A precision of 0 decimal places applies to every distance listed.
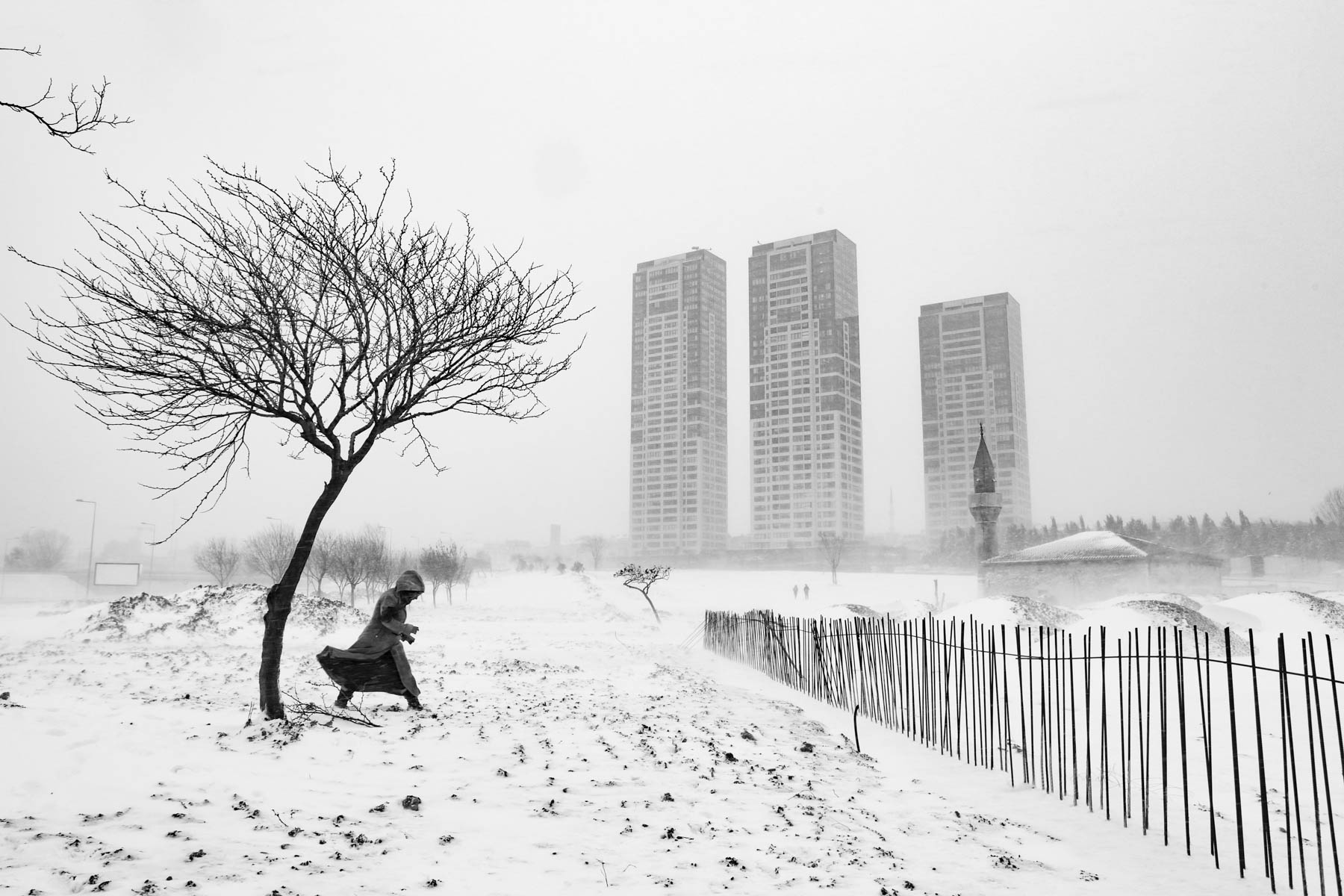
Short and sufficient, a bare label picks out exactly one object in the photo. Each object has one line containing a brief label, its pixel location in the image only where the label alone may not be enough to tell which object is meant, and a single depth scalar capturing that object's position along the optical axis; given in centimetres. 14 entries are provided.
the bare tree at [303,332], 757
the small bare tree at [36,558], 7800
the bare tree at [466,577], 5201
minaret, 4347
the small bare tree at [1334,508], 7981
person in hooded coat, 799
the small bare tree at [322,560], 4397
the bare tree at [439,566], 4447
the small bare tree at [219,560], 5107
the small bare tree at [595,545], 10456
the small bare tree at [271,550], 4746
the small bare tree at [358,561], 4200
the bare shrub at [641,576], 3916
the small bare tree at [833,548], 7789
